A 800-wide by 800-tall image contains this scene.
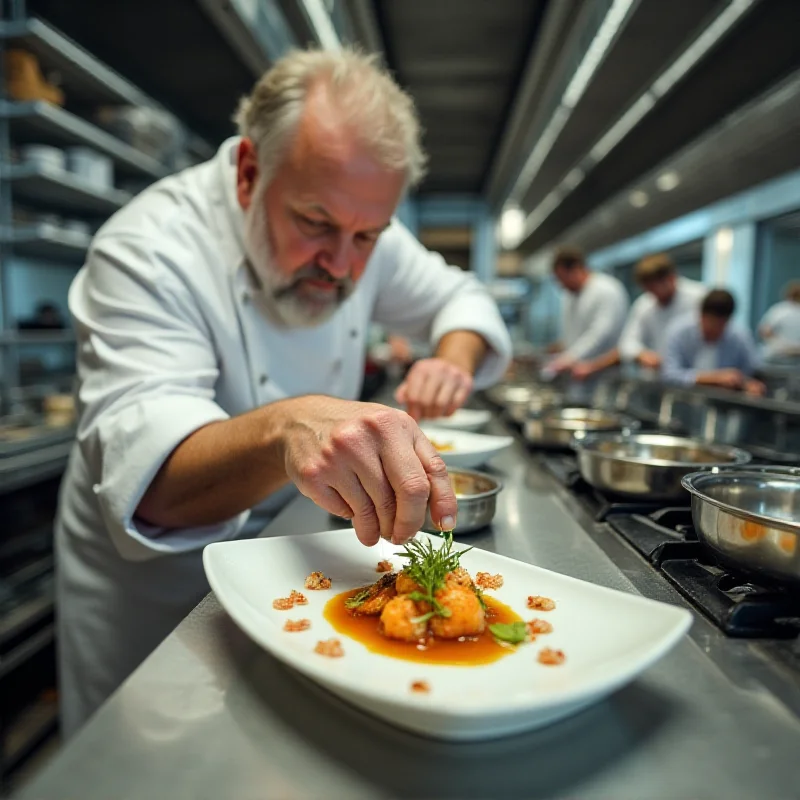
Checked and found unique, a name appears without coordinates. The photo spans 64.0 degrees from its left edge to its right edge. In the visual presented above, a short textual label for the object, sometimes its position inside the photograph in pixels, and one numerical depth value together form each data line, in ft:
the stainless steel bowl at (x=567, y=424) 5.55
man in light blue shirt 14.84
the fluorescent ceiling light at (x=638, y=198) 15.98
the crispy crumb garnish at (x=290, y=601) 2.38
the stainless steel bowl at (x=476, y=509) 3.36
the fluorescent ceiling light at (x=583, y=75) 7.13
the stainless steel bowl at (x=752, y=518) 2.33
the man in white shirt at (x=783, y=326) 19.38
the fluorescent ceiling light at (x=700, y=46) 6.78
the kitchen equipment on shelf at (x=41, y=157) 9.27
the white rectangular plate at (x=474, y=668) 1.60
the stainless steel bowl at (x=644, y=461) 3.68
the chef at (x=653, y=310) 17.21
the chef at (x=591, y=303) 18.36
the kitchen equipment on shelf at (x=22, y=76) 8.88
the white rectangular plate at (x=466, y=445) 4.52
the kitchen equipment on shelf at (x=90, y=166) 10.36
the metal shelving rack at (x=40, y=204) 7.01
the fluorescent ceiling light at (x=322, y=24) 7.90
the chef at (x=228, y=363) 3.20
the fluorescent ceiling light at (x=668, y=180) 13.12
